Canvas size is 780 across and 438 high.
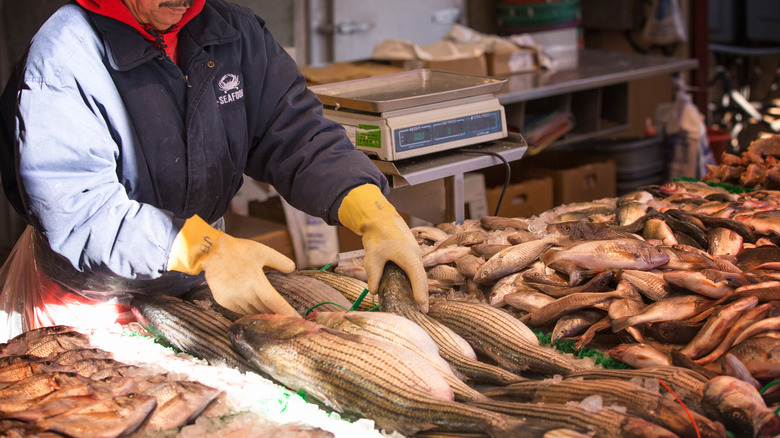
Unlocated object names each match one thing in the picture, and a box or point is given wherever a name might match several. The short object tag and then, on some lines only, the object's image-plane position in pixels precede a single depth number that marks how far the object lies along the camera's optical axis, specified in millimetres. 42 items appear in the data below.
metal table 3168
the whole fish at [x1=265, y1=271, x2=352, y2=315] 2062
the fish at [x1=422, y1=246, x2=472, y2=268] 2449
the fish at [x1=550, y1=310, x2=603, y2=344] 1987
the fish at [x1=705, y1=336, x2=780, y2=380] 1671
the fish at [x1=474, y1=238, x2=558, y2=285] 2297
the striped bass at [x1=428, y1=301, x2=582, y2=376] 1787
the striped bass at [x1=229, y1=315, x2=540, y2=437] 1466
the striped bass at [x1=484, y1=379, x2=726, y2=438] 1405
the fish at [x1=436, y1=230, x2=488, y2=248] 2619
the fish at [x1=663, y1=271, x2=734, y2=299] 1980
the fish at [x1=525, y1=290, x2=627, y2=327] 2029
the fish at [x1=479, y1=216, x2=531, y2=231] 2803
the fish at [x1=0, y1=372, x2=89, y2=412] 1560
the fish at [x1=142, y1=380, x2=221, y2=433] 1532
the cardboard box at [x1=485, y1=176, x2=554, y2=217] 4965
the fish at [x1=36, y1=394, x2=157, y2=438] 1461
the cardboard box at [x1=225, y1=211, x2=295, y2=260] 4488
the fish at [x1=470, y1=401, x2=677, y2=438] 1364
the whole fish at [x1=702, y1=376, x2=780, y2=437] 1459
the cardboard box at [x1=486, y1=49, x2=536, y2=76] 5191
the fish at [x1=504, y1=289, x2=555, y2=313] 2123
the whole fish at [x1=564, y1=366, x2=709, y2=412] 1558
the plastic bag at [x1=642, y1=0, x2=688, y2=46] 7160
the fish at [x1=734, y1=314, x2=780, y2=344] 1784
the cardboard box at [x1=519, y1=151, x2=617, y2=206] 5238
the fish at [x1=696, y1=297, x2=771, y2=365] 1810
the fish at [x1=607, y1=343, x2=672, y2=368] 1781
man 1871
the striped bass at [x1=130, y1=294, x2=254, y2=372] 1844
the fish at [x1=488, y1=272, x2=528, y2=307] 2199
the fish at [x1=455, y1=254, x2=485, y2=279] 2363
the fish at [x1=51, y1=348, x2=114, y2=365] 1757
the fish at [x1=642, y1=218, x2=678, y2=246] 2504
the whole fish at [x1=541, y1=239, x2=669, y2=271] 2191
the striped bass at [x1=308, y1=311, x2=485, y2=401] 1718
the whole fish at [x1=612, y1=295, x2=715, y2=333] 1904
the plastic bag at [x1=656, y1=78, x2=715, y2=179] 5586
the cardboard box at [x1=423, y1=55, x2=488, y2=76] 4812
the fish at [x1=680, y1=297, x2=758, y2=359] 1846
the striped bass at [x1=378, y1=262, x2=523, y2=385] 1731
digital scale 3066
